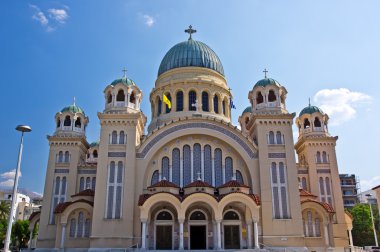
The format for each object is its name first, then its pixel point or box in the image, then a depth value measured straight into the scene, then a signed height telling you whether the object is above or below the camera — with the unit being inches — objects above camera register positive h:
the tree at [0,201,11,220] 2086.9 +164.5
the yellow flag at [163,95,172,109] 1565.0 +566.4
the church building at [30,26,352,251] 1240.2 +217.3
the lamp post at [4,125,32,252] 727.1 +112.5
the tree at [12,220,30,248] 2107.5 +45.1
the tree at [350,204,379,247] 2165.4 +66.2
